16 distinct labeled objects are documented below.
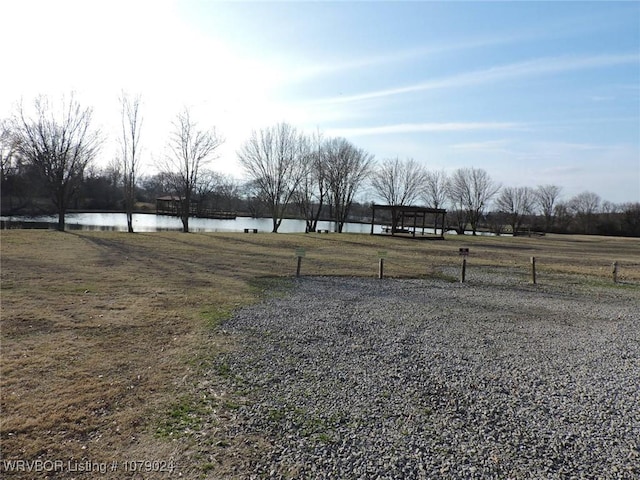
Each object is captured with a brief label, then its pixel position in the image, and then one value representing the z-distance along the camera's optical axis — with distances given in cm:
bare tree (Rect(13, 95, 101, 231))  2655
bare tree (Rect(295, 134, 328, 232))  3988
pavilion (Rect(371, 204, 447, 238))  3073
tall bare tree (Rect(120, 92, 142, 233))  2878
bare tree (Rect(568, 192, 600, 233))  6284
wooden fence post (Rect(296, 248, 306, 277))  1167
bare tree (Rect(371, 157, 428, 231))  5056
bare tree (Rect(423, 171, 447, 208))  5804
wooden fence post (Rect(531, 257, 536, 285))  1242
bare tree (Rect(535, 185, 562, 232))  7006
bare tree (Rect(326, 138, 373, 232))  4075
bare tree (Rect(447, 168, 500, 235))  6041
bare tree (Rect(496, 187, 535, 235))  6469
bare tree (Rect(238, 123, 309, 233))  3797
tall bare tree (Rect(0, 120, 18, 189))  3192
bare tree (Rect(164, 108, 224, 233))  3302
